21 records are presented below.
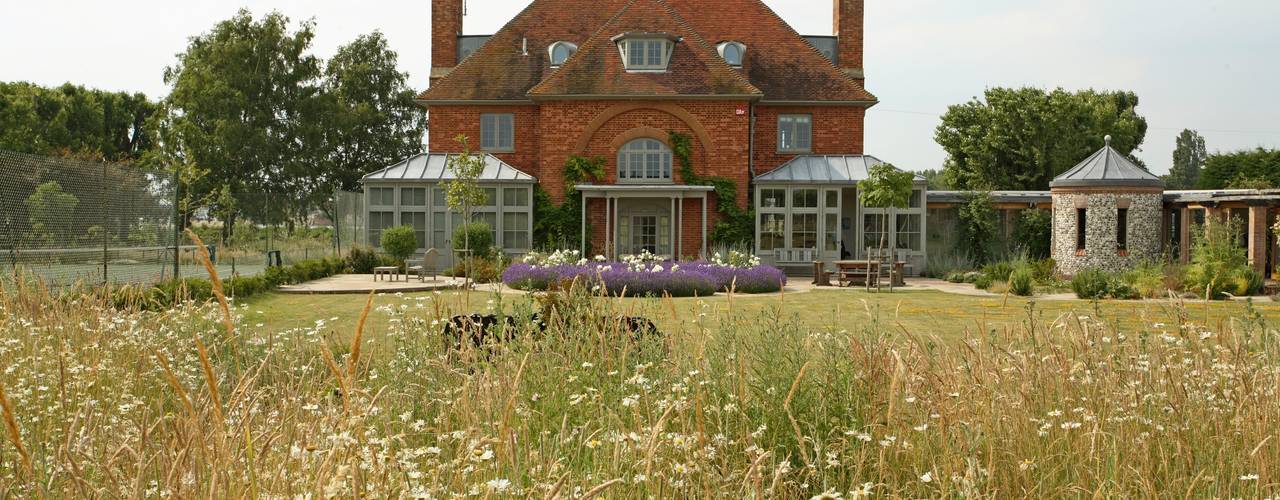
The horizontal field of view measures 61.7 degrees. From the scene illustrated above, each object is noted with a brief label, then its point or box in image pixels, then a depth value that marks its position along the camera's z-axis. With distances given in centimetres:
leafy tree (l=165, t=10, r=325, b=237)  3897
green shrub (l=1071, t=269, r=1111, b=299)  1749
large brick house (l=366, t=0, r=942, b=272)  2589
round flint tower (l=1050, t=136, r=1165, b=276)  2336
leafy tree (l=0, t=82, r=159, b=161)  4175
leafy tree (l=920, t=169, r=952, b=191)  4562
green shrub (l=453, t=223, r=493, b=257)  2395
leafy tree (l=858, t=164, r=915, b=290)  2236
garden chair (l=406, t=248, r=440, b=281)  2133
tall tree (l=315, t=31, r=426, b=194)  4234
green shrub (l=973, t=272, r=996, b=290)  1994
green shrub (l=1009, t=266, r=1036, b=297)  1805
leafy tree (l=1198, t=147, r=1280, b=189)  4225
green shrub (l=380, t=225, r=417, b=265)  2419
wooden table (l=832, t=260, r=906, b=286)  2045
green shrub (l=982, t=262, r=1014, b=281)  2042
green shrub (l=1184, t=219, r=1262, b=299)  1795
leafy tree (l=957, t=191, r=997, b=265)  2702
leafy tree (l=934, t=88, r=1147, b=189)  4216
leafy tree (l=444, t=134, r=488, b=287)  2170
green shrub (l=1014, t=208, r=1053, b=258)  2728
